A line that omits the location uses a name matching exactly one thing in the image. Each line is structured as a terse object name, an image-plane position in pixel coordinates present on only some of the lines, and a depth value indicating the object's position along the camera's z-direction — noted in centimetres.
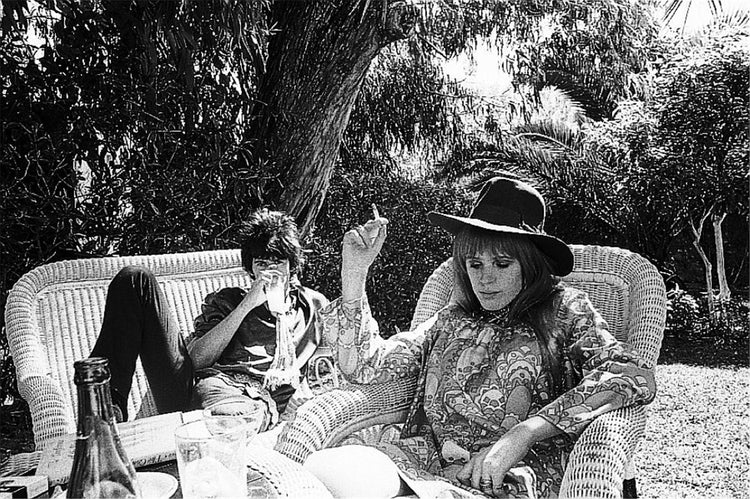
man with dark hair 222
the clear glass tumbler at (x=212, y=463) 115
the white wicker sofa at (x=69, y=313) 211
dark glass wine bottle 105
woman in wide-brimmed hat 162
